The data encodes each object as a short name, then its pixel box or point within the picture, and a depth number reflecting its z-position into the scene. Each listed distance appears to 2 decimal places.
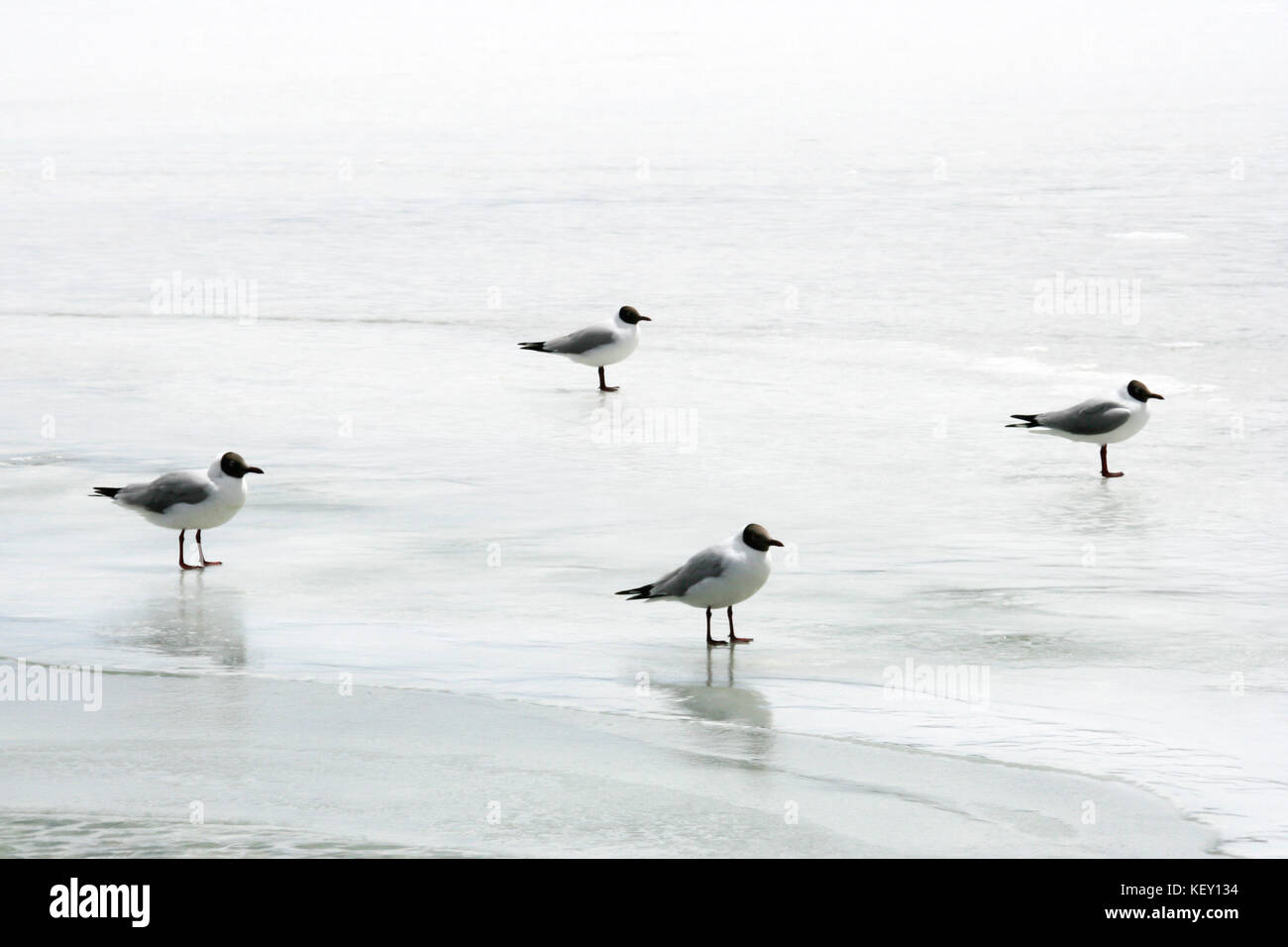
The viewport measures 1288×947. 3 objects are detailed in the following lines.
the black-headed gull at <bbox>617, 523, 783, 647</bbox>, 8.00
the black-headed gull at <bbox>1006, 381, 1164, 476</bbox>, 11.88
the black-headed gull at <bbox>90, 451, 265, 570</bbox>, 9.50
